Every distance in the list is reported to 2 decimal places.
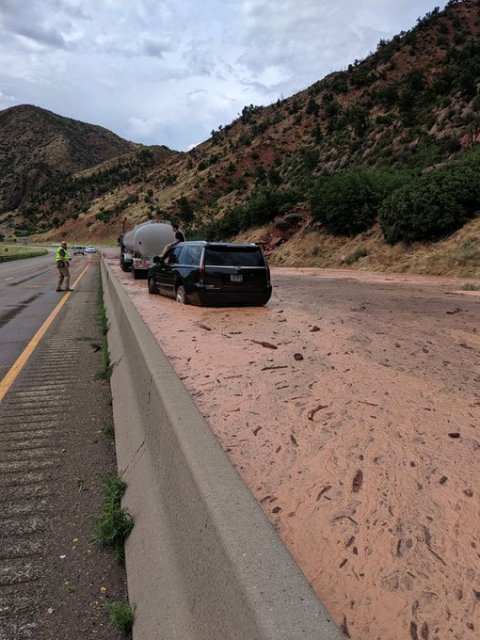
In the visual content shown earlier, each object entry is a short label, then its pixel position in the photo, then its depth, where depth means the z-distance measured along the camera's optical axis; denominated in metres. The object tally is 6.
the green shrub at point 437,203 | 20.70
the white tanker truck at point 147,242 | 23.12
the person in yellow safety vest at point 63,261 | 19.88
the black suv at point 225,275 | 12.26
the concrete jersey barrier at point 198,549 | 2.00
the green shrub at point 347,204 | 27.05
